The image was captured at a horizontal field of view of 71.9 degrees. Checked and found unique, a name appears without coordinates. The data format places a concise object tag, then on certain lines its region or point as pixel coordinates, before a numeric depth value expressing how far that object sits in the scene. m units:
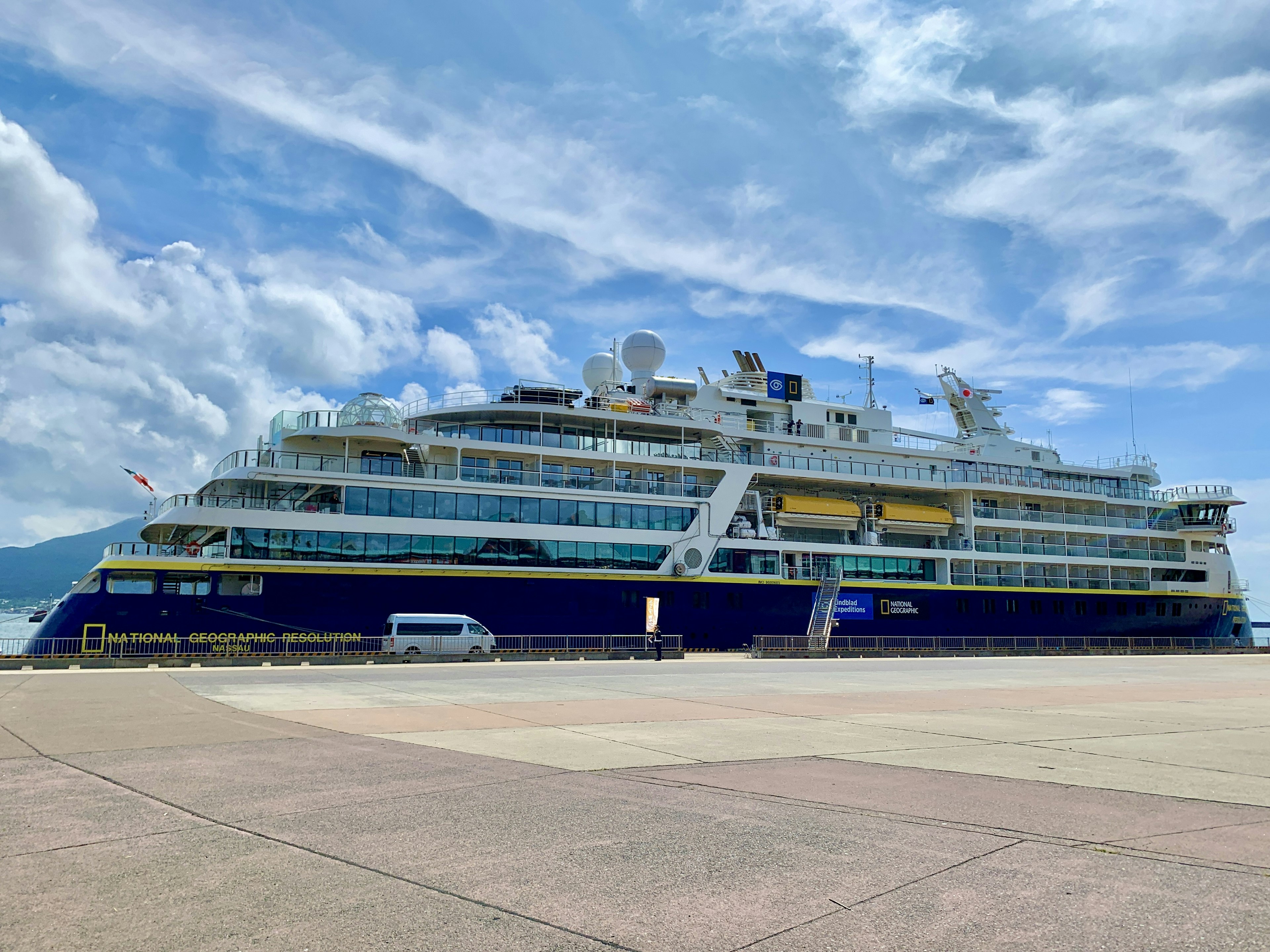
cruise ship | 33.19
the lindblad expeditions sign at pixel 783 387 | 48.22
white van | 32.62
